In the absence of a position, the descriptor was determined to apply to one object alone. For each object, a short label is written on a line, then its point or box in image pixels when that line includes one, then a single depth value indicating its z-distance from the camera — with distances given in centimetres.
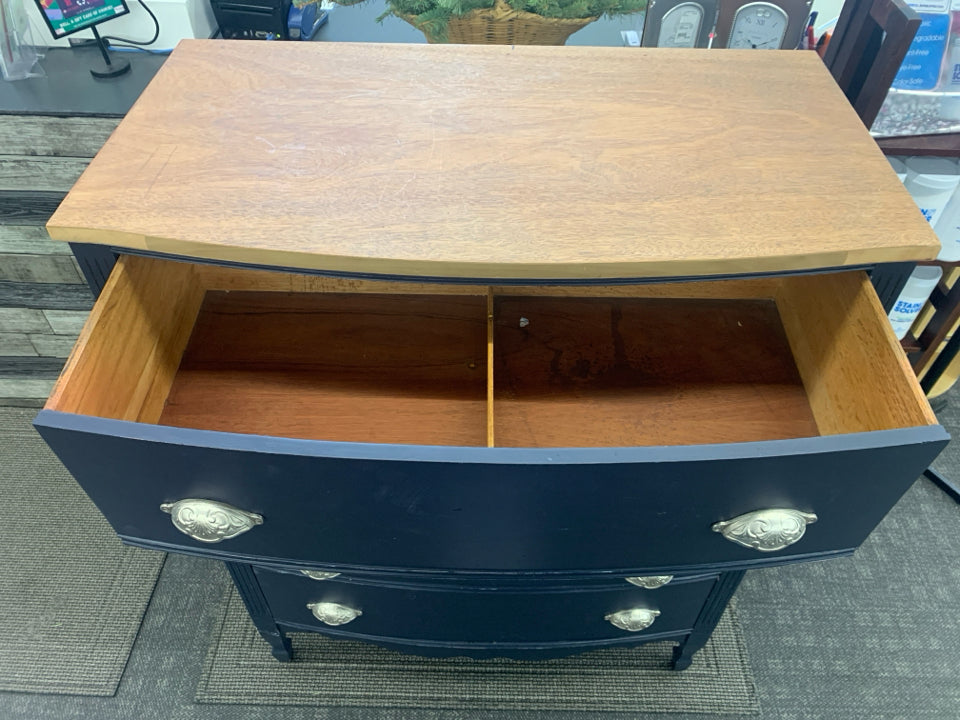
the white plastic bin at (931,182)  96
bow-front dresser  56
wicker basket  85
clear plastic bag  91
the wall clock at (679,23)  86
